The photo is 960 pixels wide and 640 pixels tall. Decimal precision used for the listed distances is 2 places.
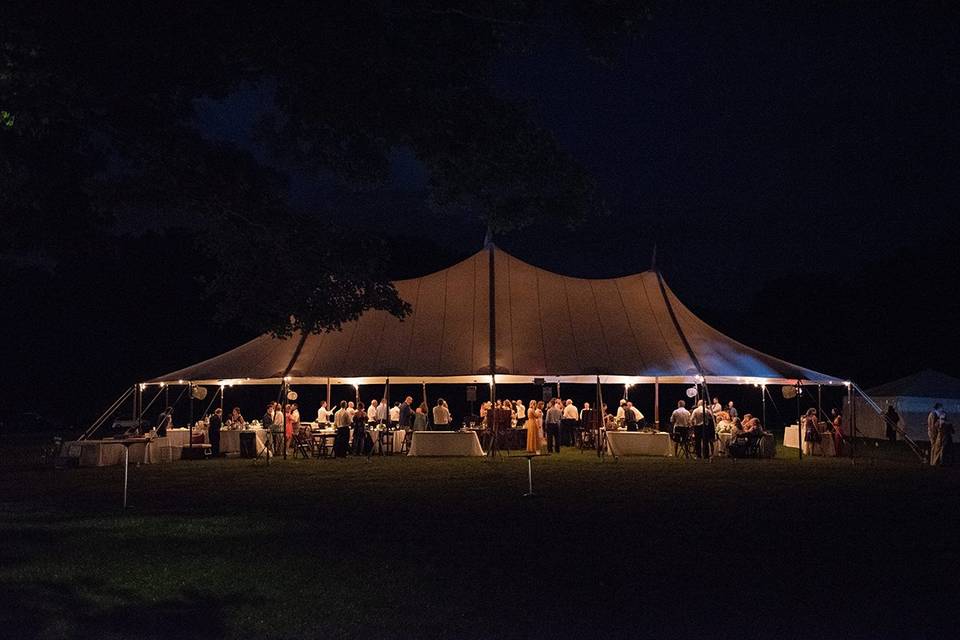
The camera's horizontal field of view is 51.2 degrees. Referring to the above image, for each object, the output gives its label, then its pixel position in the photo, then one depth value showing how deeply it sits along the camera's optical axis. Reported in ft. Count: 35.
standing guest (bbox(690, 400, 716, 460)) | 65.51
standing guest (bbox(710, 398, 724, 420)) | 74.64
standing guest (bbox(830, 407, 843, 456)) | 70.69
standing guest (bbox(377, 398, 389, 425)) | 72.43
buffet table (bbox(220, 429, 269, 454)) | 73.10
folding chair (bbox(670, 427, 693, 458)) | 66.64
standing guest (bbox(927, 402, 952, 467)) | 62.64
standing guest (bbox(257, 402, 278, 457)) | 71.05
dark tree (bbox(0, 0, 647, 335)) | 22.74
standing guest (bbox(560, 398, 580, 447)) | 75.82
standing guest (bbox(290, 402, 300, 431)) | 72.54
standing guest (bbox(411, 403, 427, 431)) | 72.12
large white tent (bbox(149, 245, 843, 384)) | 67.92
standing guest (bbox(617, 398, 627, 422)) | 74.69
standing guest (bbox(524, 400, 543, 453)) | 72.64
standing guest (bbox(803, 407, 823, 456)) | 71.31
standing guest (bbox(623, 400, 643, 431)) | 75.20
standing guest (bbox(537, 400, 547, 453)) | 74.02
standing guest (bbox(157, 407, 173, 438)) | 73.97
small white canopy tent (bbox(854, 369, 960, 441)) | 101.14
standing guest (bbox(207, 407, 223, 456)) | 71.56
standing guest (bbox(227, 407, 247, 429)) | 75.77
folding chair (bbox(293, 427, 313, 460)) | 70.85
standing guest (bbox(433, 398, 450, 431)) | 70.74
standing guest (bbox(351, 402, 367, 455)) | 70.69
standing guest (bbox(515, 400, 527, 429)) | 80.07
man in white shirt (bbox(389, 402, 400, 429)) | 75.25
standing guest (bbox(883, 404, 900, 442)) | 85.00
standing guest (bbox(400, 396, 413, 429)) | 73.46
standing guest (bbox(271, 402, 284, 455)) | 69.76
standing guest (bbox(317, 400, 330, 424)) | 76.67
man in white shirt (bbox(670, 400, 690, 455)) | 67.62
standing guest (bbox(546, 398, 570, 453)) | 72.28
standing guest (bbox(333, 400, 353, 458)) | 69.00
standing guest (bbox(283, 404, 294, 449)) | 70.90
